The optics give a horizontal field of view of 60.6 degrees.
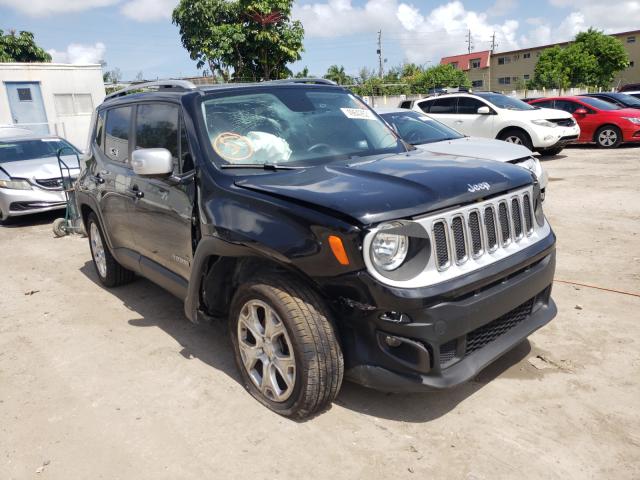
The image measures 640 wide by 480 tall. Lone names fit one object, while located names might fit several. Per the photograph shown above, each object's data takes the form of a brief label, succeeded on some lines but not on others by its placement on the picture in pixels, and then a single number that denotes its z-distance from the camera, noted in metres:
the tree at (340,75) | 42.91
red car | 14.58
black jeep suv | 2.60
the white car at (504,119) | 12.56
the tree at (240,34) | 18.92
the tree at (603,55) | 49.91
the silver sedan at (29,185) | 8.93
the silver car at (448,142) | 6.94
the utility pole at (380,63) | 63.88
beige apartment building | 65.88
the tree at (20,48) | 32.03
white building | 19.23
